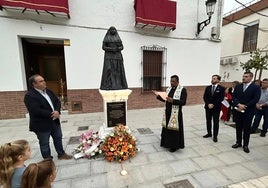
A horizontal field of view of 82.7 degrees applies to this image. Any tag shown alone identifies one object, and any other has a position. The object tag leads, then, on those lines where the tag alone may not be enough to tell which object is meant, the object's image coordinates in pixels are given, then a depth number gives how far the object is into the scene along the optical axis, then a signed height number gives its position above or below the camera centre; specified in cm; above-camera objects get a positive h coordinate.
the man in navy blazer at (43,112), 242 -60
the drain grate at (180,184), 229 -167
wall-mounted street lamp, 612 +274
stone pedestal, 322 -72
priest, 303 -86
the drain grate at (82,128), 468 -165
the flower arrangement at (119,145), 291 -139
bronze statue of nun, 327 +28
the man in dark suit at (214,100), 358 -64
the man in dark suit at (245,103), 305 -60
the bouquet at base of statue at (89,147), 307 -149
